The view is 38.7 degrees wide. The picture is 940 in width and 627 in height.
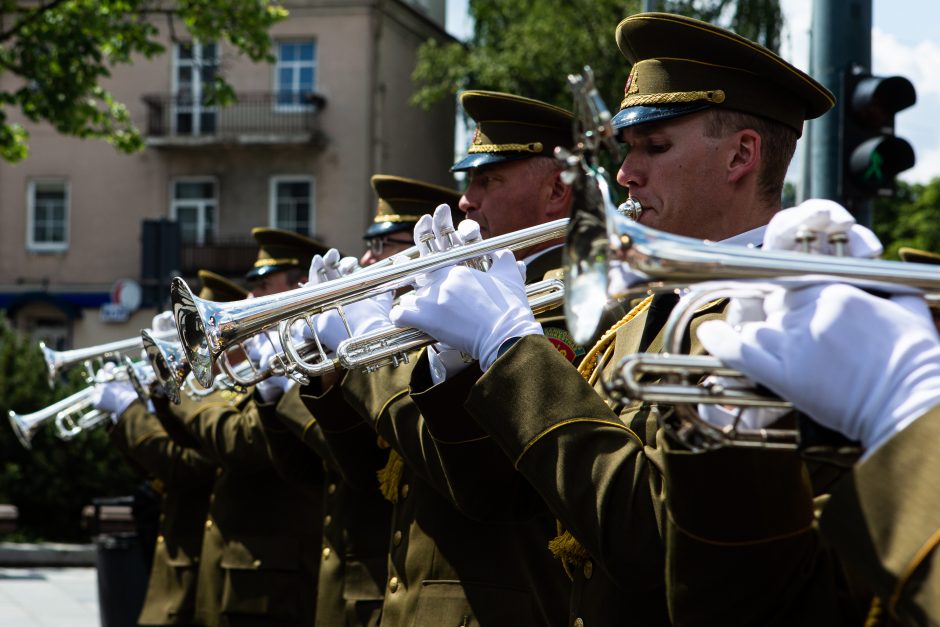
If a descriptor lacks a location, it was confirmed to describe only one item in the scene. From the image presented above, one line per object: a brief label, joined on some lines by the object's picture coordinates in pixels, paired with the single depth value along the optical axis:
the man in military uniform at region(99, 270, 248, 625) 6.10
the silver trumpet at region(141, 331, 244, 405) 4.24
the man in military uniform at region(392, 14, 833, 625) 2.30
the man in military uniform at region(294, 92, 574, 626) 2.82
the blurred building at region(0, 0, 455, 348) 25.64
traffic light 6.00
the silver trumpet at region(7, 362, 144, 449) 7.02
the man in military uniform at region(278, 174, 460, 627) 3.93
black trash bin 7.23
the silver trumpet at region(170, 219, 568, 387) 3.09
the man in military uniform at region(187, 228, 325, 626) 5.29
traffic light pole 6.00
